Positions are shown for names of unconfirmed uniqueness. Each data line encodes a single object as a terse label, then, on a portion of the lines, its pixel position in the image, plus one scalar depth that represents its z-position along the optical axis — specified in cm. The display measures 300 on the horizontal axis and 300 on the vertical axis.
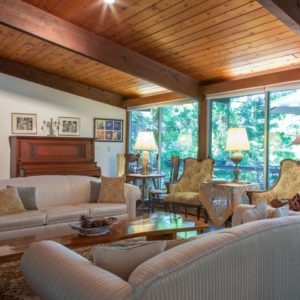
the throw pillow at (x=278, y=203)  286
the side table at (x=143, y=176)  605
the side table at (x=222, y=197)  455
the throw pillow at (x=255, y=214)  248
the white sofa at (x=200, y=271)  126
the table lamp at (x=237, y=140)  475
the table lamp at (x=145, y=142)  609
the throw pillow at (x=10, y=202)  381
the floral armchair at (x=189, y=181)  524
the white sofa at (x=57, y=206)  373
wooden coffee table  277
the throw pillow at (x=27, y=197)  407
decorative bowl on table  308
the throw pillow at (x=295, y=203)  327
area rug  254
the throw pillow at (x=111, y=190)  470
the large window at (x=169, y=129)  648
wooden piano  605
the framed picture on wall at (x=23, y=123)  646
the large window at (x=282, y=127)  483
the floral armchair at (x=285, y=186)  431
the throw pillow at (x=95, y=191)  477
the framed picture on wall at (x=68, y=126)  700
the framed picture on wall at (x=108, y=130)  748
